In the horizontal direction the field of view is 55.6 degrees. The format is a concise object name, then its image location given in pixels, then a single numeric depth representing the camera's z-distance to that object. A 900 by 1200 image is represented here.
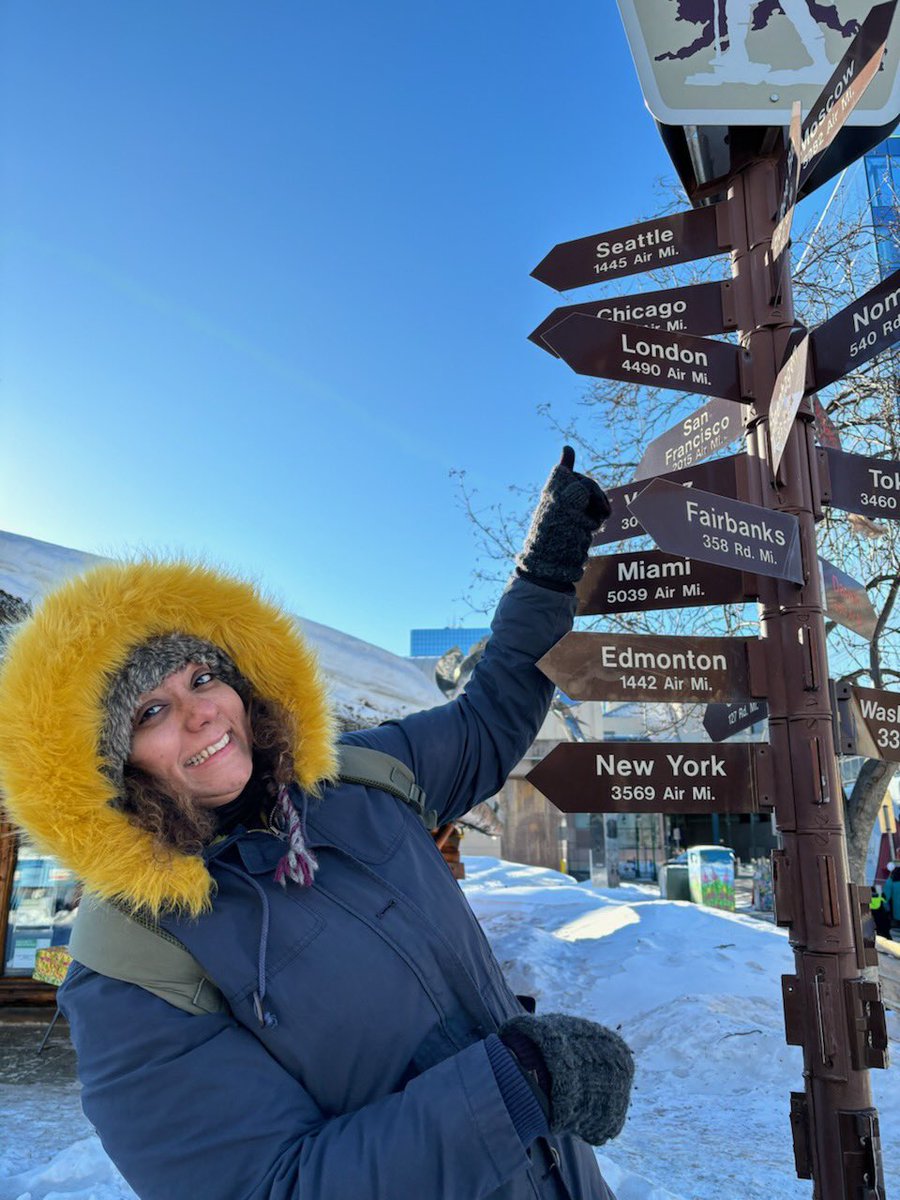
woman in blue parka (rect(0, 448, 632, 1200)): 1.29
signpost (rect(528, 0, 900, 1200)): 2.28
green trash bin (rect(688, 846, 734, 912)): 15.67
